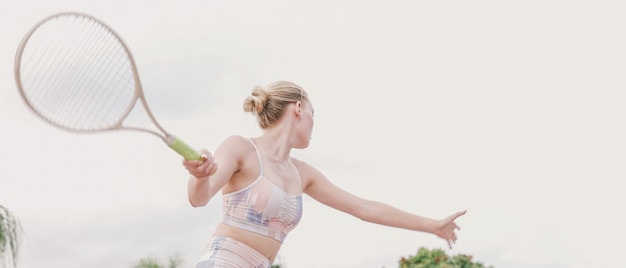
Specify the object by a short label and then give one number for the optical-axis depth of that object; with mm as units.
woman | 5535
